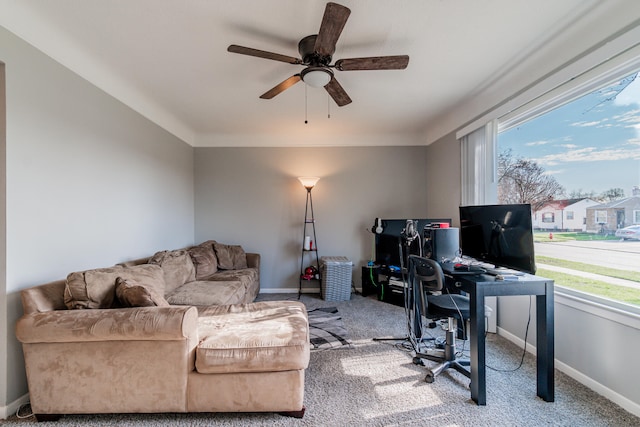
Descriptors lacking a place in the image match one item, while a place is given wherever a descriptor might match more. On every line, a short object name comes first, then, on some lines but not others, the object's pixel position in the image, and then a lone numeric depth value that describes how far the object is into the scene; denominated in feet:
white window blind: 9.61
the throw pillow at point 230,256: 12.94
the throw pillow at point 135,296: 5.85
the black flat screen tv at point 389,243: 13.37
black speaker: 7.95
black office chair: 6.54
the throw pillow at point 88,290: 5.81
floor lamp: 14.82
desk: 5.84
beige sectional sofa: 5.16
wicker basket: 13.24
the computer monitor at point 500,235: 6.34
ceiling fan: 5.27
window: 5.96
